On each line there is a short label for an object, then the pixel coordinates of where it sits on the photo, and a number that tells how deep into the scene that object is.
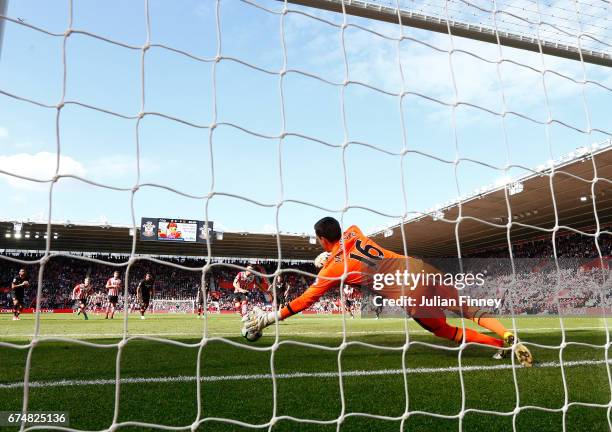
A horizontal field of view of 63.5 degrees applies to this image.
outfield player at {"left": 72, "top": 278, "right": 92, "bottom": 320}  14.09
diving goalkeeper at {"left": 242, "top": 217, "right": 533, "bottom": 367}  4.11
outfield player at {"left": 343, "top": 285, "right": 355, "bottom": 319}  19.80
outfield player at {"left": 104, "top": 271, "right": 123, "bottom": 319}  14.12
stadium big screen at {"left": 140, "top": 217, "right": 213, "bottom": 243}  23.73
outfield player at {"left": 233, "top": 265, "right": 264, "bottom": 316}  12.72
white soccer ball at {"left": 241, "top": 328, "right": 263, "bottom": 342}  4.11
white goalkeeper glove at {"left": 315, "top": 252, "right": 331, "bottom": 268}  4.12
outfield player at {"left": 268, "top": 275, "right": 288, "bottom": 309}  24.28
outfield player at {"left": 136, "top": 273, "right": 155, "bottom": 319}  13.42
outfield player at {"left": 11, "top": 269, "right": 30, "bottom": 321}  11.78
